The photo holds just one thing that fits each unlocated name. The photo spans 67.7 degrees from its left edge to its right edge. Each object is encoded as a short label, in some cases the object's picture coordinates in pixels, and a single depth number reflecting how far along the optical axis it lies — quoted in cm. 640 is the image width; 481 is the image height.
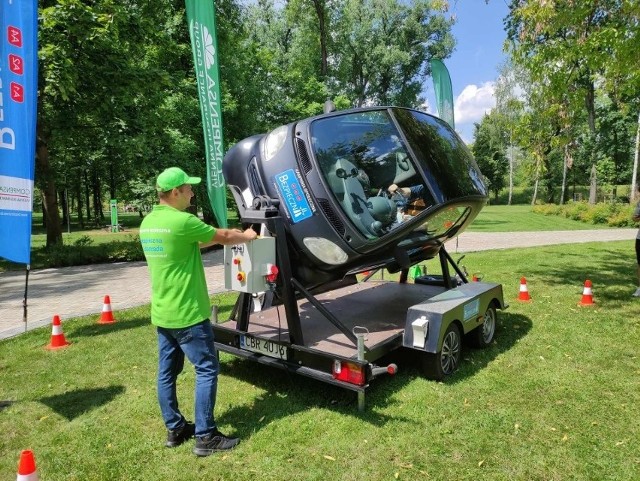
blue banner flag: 472
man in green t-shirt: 339
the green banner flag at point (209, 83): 796
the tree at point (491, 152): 5219
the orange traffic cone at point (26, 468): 274
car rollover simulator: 430
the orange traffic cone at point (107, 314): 717
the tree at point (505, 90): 4303
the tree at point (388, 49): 3312
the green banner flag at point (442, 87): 1320
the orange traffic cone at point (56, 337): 605
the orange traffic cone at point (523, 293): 783
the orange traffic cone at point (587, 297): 746
